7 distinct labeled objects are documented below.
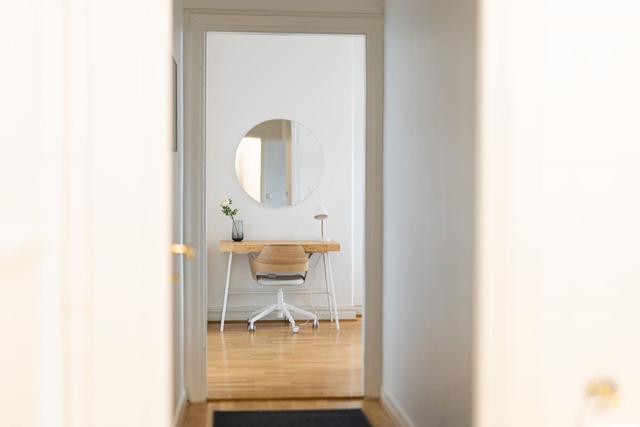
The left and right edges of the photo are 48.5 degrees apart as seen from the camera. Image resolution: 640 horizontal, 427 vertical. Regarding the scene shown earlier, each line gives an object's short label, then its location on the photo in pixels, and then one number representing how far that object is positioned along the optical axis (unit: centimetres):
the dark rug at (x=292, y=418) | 354
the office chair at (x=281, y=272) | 589
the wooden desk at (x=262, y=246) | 612
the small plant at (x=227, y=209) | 646
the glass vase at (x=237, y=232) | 643
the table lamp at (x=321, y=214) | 645
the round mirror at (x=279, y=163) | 662
